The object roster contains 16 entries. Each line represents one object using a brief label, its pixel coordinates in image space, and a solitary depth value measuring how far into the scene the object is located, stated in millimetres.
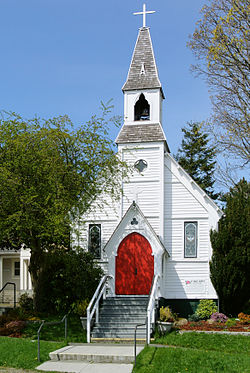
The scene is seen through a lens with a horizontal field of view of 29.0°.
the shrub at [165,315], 17750
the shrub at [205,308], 19917
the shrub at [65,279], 19438
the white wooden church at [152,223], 20453
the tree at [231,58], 16031
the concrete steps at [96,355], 13586
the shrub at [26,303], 20400
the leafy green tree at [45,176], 17078
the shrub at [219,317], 18797
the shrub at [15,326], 16956
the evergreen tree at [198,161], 44625
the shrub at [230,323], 17703
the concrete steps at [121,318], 16962
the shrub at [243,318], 18195
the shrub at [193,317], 19578
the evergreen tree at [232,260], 19719
